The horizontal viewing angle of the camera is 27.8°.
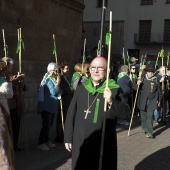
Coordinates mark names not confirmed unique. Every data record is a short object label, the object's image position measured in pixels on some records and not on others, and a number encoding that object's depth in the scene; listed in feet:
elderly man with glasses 13.20
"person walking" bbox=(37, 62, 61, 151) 22.49
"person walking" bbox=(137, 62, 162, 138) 29.76
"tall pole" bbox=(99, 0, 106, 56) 28.85
